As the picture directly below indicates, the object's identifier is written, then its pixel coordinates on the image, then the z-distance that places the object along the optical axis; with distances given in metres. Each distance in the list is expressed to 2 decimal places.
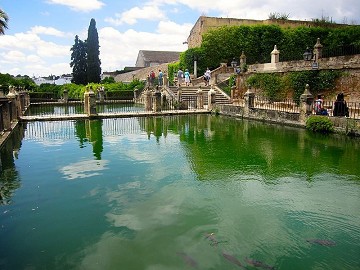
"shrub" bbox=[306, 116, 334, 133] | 15.29
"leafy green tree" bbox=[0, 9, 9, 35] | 20.33
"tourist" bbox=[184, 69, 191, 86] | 31.62
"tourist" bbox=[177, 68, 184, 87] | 31.83
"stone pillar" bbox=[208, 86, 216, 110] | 24.77
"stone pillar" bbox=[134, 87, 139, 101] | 41.03
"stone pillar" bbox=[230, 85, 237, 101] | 27.43
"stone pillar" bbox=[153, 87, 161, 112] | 23.42
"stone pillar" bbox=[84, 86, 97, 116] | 21.23
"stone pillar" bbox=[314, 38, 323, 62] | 21.97
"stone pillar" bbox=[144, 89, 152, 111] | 25.31
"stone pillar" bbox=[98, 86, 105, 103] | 40.34
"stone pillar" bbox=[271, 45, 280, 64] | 25.75
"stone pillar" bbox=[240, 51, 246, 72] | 27.95
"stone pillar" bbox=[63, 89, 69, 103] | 39.19
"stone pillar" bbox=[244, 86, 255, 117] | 20.94
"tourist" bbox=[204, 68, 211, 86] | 30.92
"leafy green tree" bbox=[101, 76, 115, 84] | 53.75
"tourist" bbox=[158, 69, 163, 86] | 33.48
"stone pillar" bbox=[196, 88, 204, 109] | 25.91
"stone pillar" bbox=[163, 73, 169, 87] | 32.12
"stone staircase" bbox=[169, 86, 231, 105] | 27.56
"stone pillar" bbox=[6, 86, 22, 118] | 18.06
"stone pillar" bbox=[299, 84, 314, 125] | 16.77
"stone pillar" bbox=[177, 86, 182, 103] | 27.88
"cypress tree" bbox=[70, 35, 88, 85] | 54.91
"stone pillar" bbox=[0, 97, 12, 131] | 14.97
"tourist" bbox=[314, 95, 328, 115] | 16.44
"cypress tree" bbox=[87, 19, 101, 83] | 53.59
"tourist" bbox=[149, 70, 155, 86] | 34.91
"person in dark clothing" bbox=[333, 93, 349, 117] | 15.17
